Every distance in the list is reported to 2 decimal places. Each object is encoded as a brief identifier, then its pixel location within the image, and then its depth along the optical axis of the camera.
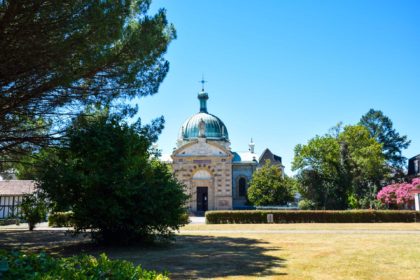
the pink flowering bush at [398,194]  40.66
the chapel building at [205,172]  50.16
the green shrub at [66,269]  4.75
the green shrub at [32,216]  25.22
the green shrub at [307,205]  42.47
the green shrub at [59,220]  30.97
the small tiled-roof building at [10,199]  39.59
